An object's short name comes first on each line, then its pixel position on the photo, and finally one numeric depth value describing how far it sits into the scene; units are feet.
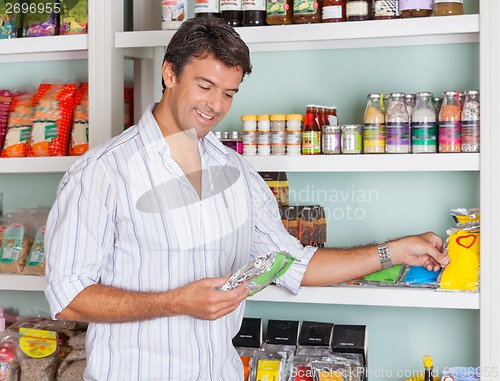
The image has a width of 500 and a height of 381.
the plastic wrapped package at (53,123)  7.46
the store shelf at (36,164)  7.22
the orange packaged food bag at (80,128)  7.36
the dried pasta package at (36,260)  7.29
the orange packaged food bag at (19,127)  7.59
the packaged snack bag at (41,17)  7.43
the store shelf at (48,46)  7.19
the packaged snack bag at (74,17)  7.27
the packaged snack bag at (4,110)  7.76
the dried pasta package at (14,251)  7.40
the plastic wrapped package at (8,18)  7.57
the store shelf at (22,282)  7.23
